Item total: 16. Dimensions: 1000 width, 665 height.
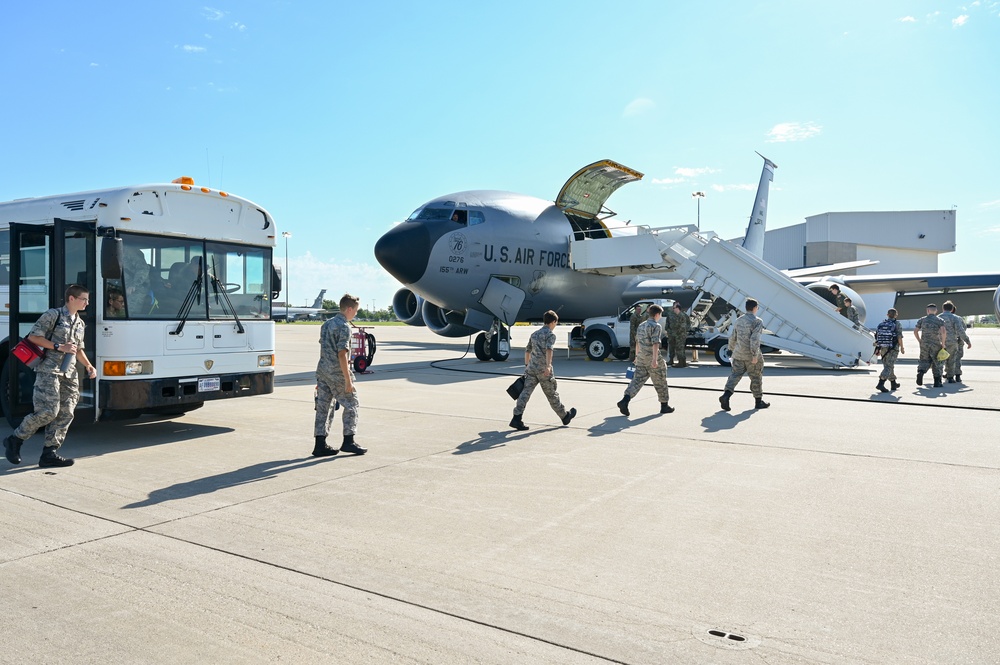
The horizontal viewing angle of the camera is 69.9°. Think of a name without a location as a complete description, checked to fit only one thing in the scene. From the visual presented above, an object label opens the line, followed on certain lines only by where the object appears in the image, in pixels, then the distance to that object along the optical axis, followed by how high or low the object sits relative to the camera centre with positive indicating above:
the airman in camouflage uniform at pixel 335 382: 7.22 -0.41
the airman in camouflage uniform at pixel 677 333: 17.98 +0.18
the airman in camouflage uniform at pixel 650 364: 10.07 -0.34
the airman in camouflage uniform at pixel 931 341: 13.47 -0.03
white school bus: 7.62 +0.61
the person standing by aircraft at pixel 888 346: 12.54 -0.12
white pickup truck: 19.55 +0.14
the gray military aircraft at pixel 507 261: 16.95 +2.00
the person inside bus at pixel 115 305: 7.62 +0.39
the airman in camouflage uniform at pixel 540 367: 8.76 -0.33
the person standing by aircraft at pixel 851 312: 17.47 +0.68
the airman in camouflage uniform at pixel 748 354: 10.54 -0.21
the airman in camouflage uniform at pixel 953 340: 13.95 -0.02
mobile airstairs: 16.70 +1.16
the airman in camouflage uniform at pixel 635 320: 18.31 +0.52
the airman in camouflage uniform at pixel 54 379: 6.60 -0.34
